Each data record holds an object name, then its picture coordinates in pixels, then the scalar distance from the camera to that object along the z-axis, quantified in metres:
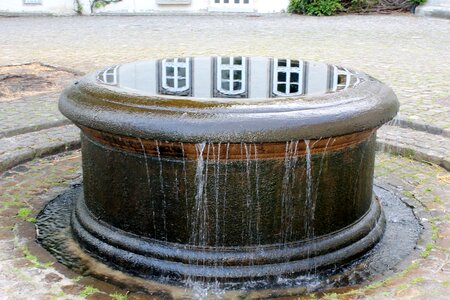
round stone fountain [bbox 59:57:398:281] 3.28
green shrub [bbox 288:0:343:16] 20.22
